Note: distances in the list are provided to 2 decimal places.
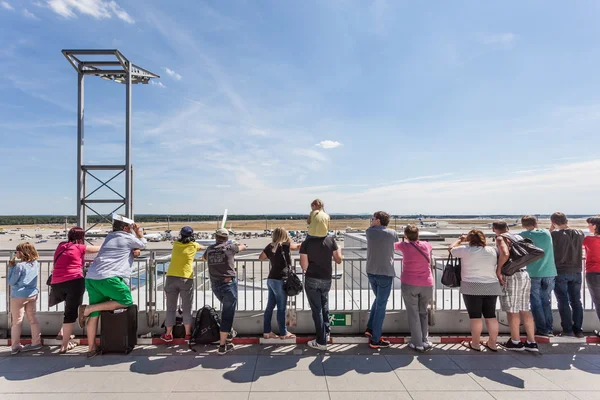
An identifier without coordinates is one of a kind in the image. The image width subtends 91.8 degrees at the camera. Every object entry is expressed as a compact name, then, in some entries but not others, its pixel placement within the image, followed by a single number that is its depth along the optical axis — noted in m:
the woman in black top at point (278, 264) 4.29
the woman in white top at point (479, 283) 4.09
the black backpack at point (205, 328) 4.32
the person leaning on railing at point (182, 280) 4.32
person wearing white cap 4.04
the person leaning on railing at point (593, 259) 4.47
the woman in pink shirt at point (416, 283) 4.16
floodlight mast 8.53
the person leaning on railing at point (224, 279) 4.17
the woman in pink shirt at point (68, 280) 4.16
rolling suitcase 4.14
